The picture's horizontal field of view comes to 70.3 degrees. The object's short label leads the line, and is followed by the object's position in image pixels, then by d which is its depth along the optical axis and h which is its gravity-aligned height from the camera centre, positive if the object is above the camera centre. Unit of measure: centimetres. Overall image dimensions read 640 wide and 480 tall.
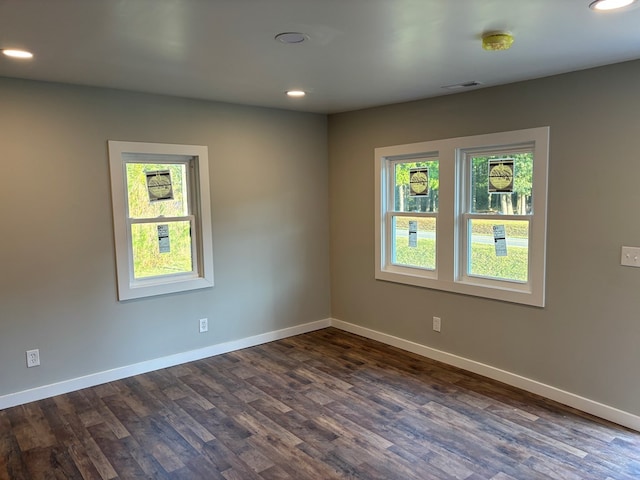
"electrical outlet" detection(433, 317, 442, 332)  410 -115
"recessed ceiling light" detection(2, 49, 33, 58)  258 +87
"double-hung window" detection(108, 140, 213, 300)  371 -14
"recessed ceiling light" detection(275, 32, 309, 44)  232 +84
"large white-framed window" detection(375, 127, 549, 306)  340 -17
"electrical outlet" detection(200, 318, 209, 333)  425 -116
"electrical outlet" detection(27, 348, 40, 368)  338 -115
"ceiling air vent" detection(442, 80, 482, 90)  341 +85
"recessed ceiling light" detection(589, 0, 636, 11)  195 +82
